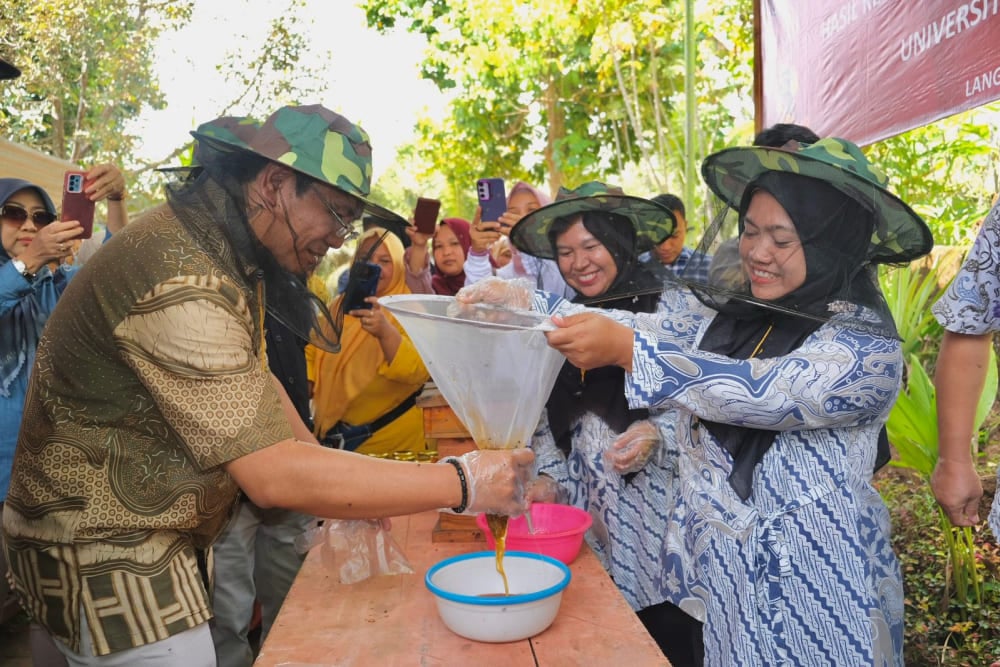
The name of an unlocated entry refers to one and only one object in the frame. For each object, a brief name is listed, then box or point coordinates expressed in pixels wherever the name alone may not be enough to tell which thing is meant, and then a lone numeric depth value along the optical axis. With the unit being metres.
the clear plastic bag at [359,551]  2.26
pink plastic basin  2.28
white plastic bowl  1.83
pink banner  2.66
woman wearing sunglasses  3.63
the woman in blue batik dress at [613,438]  2.82
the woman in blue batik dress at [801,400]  2.07
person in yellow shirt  4.10
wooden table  1.82
